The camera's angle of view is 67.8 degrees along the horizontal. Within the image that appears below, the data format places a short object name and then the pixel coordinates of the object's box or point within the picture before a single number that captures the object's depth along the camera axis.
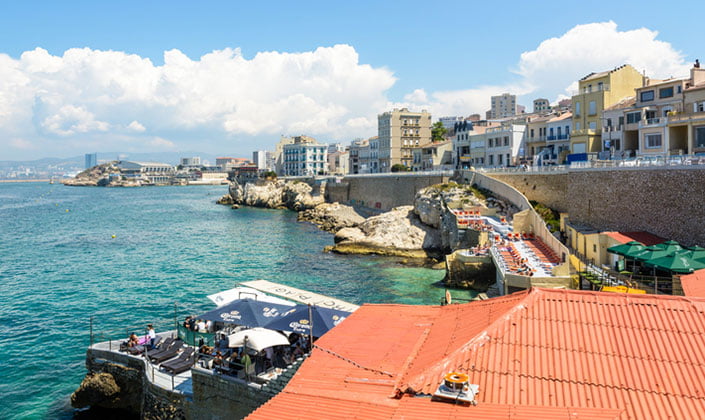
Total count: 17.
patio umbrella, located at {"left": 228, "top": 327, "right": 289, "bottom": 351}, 14.05
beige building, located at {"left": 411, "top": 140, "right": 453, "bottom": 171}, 83.51
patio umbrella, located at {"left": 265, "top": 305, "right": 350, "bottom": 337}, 14.93
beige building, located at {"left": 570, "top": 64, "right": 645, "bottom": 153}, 49.09
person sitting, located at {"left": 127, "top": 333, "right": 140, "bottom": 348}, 17.88
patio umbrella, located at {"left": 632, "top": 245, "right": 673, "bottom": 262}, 21.14
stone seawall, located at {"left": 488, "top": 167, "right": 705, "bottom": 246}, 25.11
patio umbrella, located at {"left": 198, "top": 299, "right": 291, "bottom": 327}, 16.22
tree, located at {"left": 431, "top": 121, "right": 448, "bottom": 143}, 106.15
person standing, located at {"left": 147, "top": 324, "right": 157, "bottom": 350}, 17.93
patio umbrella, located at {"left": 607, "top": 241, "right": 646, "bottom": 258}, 22.39
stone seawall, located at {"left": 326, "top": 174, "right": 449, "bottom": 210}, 63.92
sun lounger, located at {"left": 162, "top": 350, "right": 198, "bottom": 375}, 15.77
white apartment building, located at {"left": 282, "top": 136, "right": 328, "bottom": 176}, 140.50
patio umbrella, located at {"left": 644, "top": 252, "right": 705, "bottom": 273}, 19.55
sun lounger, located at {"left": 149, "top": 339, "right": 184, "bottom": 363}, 16.70
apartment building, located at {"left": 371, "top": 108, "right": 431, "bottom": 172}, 99.50
